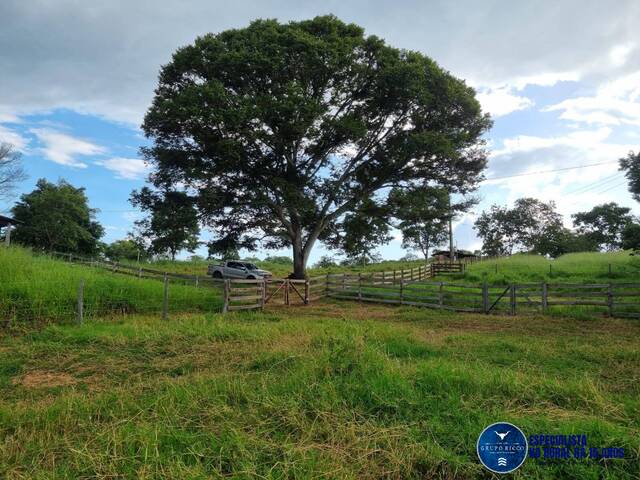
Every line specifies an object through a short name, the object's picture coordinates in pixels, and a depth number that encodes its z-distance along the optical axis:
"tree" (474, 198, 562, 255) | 70.69
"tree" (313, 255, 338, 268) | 42.93
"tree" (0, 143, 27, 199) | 32.72
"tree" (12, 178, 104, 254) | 37.84
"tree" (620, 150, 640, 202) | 19.73
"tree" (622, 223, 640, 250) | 18.58
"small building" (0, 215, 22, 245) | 25.28
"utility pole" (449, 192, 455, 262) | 35.47
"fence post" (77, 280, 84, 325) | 9.60
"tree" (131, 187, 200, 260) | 20.08
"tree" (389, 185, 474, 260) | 22.69
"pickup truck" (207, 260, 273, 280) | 25.16
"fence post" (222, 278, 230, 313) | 13.35
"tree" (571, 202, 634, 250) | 61.35
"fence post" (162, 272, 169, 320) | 11.72
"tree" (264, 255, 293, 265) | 56.71
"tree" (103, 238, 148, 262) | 49.42
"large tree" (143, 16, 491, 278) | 18.81
